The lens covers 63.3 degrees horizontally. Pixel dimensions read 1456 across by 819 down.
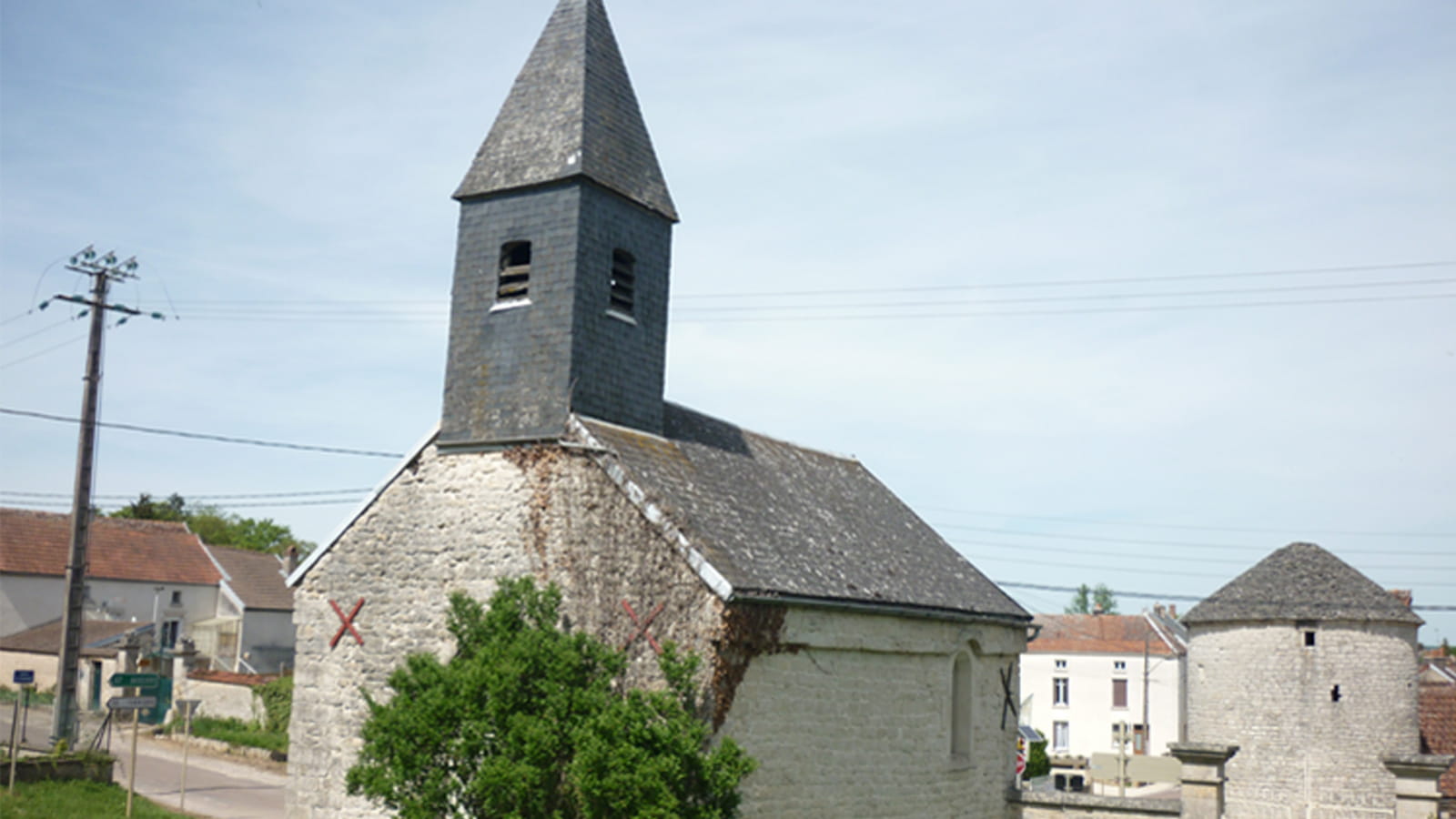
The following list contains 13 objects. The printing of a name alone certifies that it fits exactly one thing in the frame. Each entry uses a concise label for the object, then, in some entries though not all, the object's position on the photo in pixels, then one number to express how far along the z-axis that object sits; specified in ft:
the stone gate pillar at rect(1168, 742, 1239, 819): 59.00
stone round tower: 88.43
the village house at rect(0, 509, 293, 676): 144.15
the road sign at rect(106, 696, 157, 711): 56.29
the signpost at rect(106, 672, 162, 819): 56.57
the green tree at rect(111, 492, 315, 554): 236.22
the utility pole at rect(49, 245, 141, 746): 76.54
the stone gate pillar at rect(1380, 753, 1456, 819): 69.10
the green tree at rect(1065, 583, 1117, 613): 415.64
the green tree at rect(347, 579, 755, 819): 40.83
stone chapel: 46.03
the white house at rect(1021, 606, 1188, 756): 171.01
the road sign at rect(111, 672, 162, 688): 60.64
